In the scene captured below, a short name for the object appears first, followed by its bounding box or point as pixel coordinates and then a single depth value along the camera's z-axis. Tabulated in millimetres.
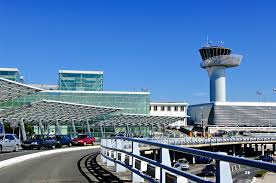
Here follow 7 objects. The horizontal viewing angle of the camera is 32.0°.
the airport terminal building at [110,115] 93750
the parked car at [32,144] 45688
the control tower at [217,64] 178688
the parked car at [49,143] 47291
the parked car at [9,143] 35894
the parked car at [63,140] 51791
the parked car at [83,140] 58456
